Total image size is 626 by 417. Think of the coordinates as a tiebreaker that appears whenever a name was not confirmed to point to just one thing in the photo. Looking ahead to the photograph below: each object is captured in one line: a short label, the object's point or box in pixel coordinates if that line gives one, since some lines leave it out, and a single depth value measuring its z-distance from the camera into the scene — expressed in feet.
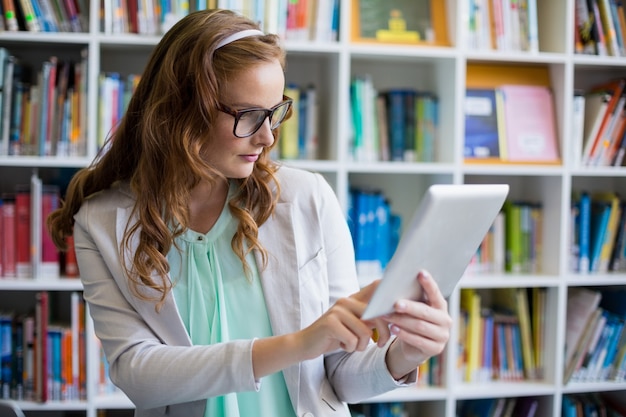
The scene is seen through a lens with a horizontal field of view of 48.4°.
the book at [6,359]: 7.83
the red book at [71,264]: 7.95
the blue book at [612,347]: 9.00
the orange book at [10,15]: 7.61
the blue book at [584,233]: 8.98
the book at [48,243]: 7.85
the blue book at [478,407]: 9.16
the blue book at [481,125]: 8.78
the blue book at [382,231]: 8.59
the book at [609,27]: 8.73
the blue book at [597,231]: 8.98
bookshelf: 7.80
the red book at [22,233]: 7.84
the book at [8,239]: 7.81
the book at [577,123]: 8.77
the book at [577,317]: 9.00
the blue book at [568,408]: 8.97
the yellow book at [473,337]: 8.83
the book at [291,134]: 8.26
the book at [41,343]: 7.84
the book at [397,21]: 8.61
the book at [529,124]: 8.89
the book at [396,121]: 8.63
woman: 4.31
